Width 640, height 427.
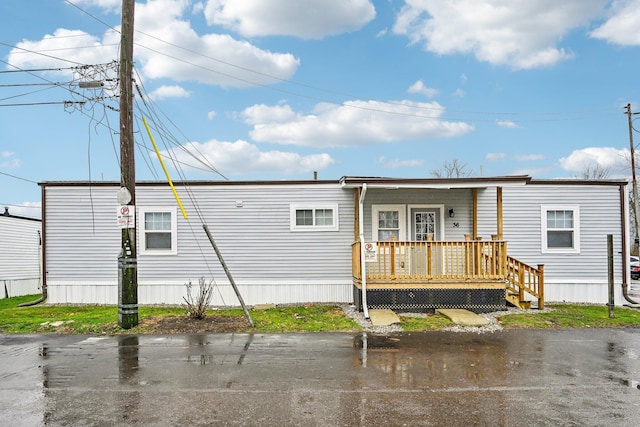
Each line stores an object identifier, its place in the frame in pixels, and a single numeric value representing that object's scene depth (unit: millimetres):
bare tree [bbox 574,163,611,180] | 44278
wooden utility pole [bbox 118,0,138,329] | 9734
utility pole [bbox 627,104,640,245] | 28062
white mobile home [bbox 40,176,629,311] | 13492
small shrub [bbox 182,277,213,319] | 10469
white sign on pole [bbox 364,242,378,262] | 11141
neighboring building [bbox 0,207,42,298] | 19797
